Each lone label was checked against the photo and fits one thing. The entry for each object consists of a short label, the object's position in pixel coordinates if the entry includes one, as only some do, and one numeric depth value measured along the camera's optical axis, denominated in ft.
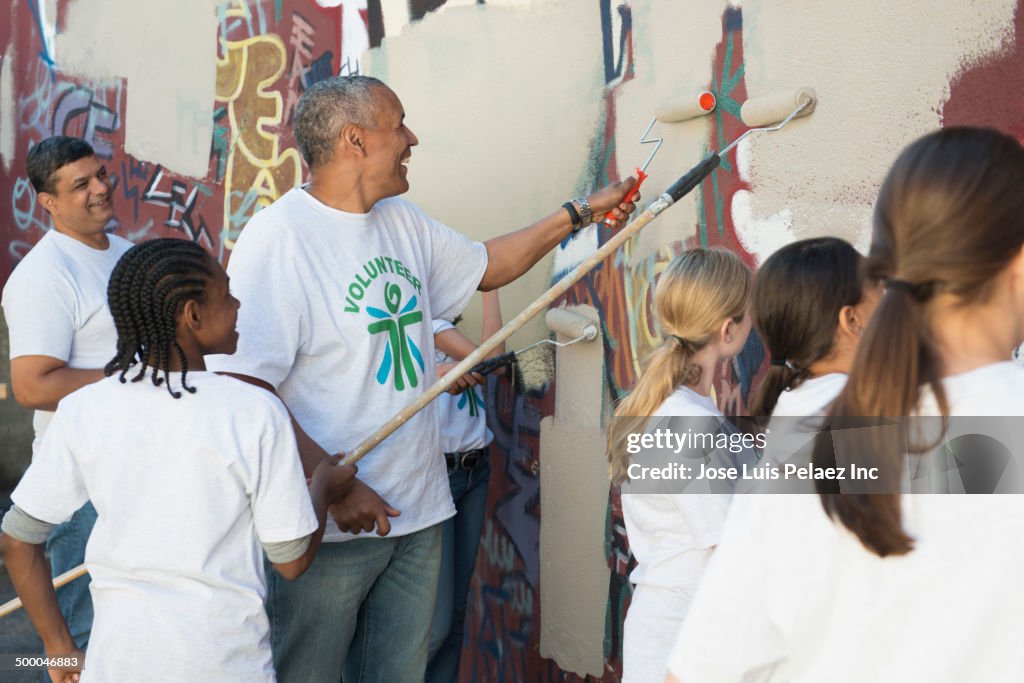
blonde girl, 6.94
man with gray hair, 8.39
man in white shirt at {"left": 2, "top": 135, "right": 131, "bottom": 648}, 9.85
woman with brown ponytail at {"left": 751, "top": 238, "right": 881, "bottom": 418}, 6.54
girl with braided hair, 6.72
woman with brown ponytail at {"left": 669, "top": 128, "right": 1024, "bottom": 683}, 3.53
